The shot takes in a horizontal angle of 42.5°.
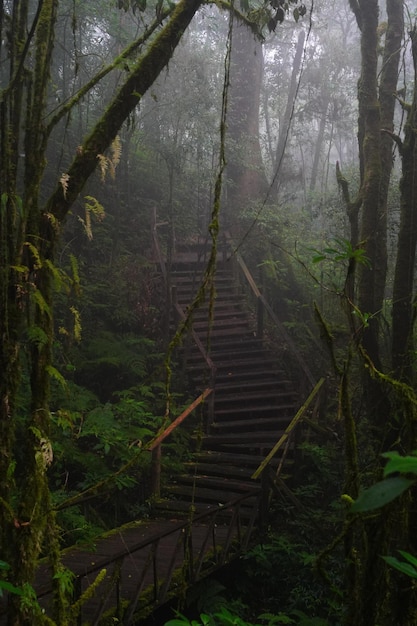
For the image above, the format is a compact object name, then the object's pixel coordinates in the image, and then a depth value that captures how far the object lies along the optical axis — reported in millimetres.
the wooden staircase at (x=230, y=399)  8352
